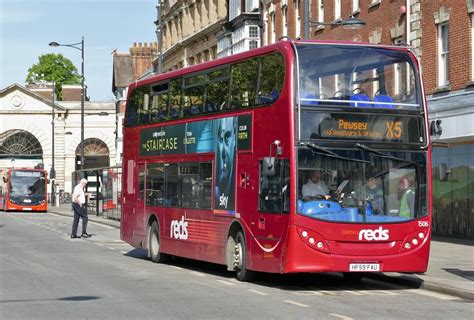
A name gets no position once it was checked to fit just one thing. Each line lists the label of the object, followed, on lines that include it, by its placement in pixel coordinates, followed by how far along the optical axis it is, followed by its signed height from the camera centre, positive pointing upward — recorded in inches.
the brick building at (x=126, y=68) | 3728.3 +519.8
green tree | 4931.1 +651.8
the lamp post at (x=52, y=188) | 3341.0 +82.7
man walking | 1304.9 +10.4
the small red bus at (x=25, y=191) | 2716.5 +59.1
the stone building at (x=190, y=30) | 2337.6 +427.4
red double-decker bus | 663.8 +32.2
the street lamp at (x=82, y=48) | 2517.2 +384.4
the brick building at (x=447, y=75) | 1130.0 +146.7
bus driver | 662.5 +15.7
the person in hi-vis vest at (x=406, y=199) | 681.6 +8.3
